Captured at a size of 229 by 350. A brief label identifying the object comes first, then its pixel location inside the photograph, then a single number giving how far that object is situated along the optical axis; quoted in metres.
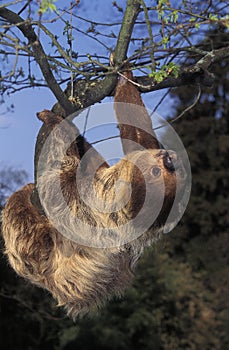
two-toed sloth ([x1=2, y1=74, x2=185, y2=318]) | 3.59
